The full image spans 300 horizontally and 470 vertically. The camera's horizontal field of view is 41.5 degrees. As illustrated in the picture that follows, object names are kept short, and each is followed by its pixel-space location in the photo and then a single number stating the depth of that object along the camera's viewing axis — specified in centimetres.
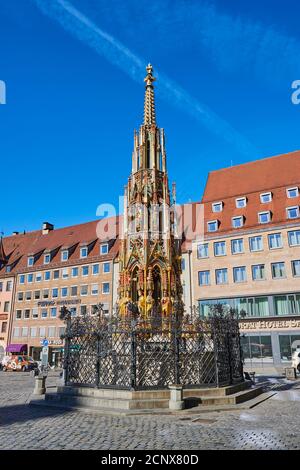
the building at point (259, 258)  3378
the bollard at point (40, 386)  1547
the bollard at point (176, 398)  1140
